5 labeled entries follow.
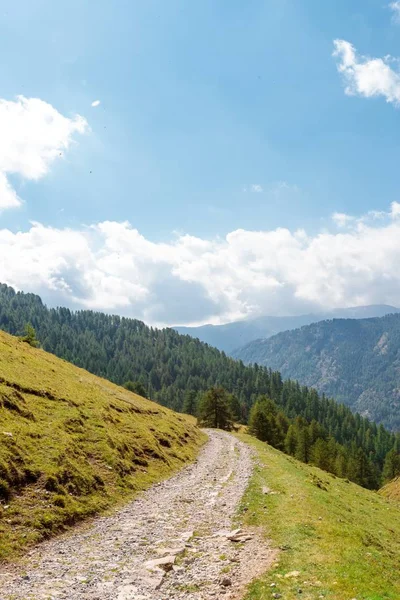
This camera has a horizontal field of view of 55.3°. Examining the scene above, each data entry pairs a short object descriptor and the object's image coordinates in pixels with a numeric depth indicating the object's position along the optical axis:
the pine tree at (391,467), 125.19
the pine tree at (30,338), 73.15
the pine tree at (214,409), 104.69
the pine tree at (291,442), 104.25
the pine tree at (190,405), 161.00
